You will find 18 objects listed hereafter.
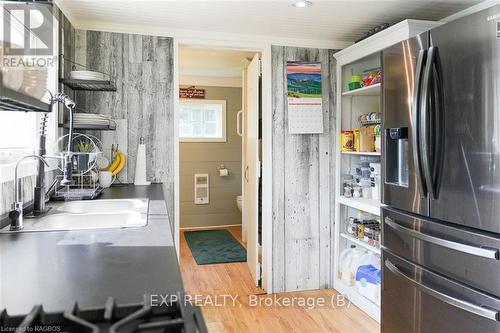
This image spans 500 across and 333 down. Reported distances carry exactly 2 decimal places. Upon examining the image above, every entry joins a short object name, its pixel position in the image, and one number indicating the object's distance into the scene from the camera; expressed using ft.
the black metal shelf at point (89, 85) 7.97
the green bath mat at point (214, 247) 13.79
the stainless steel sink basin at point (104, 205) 6.70
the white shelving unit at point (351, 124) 9.52
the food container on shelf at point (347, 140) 10.37
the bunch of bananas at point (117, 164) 9.31
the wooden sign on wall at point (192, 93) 18.03
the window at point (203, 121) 18.43
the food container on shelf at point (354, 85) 10.07
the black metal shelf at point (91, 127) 7.90
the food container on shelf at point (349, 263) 10.37
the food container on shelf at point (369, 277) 9.27
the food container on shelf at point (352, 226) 10.36
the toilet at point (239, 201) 18.12
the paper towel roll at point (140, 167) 9.45
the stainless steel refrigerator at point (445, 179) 5.19
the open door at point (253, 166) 11.02
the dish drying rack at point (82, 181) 7.13
